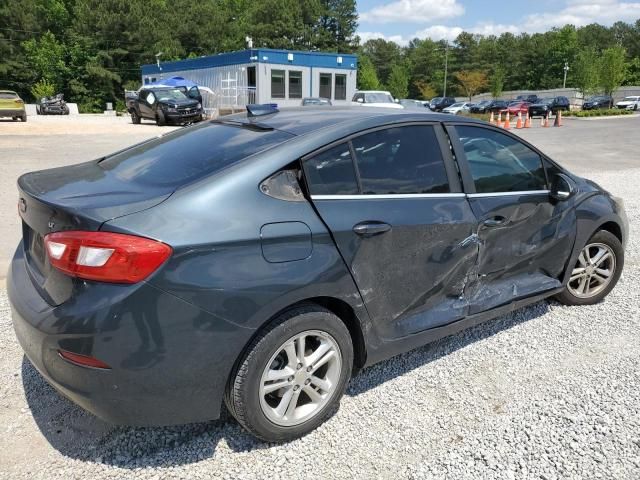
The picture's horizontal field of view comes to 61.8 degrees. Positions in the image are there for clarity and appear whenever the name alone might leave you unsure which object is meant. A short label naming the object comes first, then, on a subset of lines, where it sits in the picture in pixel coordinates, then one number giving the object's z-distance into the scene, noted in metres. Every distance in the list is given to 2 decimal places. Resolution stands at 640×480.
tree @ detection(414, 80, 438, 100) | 91.38
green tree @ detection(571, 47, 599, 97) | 55.12
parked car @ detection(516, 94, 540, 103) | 48.98
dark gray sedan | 2.15
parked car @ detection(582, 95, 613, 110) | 52.41
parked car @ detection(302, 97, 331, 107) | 25.66
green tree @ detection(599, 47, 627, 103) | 53.00
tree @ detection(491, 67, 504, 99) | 75.04
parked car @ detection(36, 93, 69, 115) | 42.84
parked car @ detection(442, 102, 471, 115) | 46.42
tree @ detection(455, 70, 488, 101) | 88.44
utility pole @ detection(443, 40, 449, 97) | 85.38
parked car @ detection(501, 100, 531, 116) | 42.95
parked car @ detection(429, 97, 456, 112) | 54.50
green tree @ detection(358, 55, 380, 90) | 71.00
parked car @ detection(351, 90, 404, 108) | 28.03
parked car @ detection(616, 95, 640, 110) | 51.26
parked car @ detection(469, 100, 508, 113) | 48.53
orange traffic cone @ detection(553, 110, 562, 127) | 29.12
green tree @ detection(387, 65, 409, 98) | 75.33
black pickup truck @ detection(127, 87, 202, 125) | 23.92
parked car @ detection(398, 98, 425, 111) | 29.88
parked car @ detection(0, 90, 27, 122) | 26.00
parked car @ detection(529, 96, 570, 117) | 41.97
